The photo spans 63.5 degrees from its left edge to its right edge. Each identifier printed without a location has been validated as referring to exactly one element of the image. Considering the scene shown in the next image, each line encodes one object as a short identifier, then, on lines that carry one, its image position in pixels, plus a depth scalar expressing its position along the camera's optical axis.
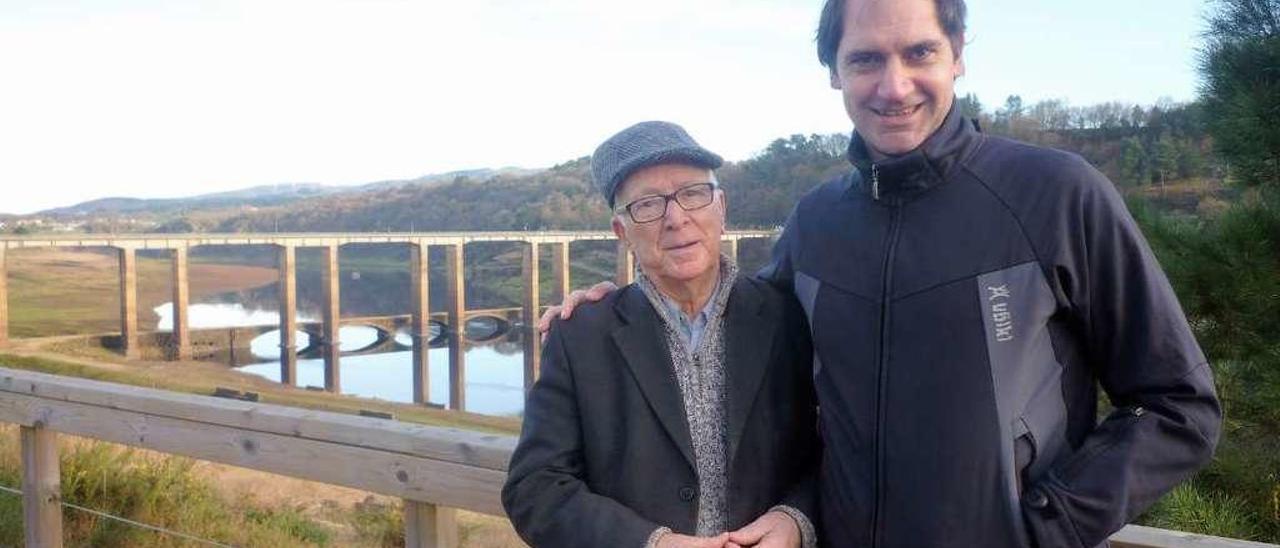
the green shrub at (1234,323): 4.25
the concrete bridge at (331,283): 39.34
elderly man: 1.50
